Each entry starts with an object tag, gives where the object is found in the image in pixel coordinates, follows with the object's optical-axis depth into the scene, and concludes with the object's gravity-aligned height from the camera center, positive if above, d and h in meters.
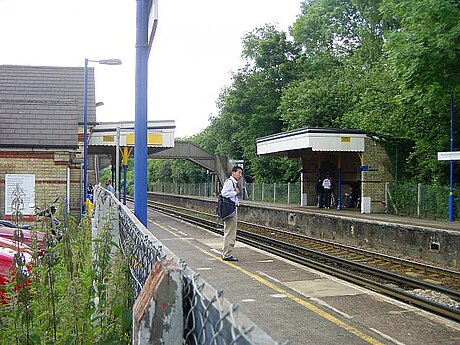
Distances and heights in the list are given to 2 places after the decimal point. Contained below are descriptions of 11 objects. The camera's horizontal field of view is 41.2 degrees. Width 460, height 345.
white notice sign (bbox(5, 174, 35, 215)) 18.73 -0.30
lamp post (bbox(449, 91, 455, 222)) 21.40 +0.14
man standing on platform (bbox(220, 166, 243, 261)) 11.59 -0.87
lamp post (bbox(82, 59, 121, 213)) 22.25 +2.03
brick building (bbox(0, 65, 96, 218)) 19.23 +0.89
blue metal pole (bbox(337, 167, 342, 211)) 29.48 -0.75
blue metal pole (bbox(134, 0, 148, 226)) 5.86 +0.42
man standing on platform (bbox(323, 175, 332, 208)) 30.63 -0.79
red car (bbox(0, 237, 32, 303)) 7.23 -1.05
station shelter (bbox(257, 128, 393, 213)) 26.94 +1.07
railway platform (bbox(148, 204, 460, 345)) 6.62 -1.74
